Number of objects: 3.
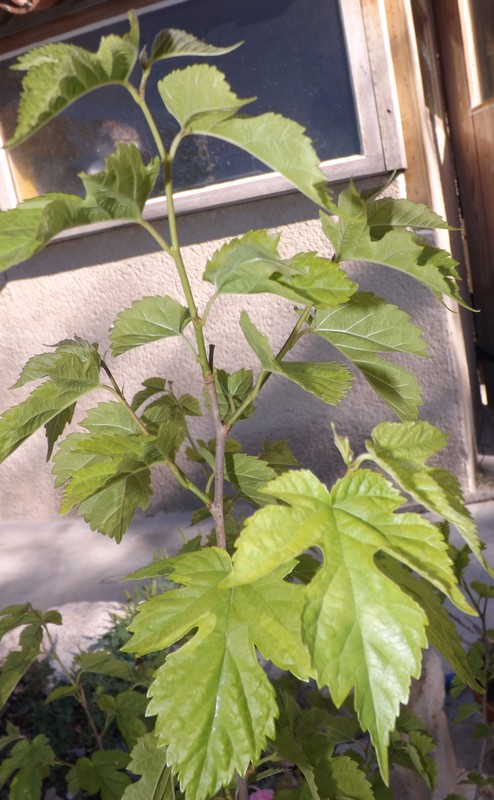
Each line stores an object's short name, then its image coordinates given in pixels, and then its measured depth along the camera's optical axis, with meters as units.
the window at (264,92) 2.46
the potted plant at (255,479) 0.49
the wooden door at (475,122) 3.06
